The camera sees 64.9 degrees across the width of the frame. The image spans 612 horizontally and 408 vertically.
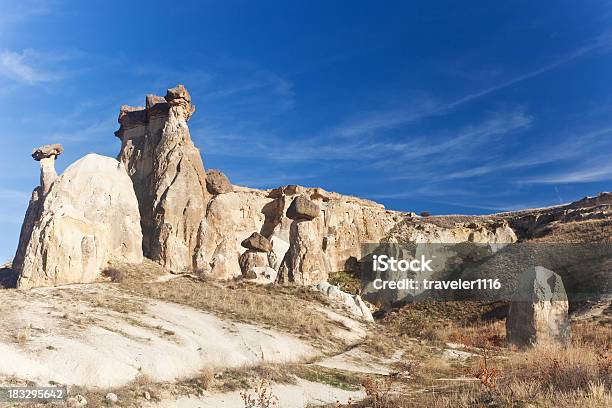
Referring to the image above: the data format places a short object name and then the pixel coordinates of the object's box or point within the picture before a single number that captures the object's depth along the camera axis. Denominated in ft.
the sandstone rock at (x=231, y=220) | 101.71
